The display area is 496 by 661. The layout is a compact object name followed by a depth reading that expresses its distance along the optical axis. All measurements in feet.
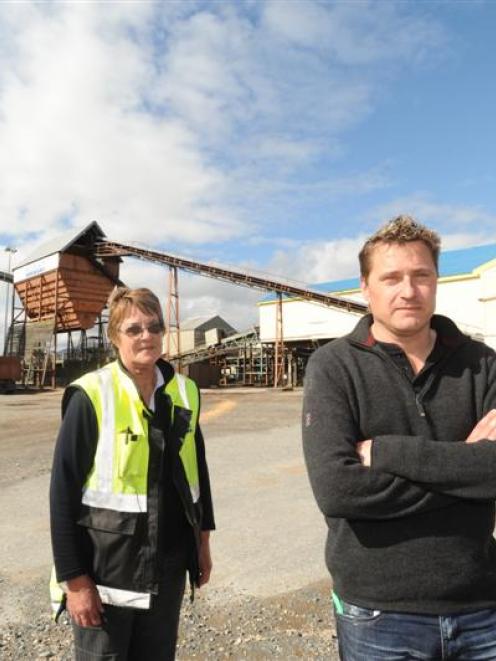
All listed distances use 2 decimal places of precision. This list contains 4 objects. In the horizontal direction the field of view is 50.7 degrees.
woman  6.44
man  5.06
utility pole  121.07
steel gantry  102.17
